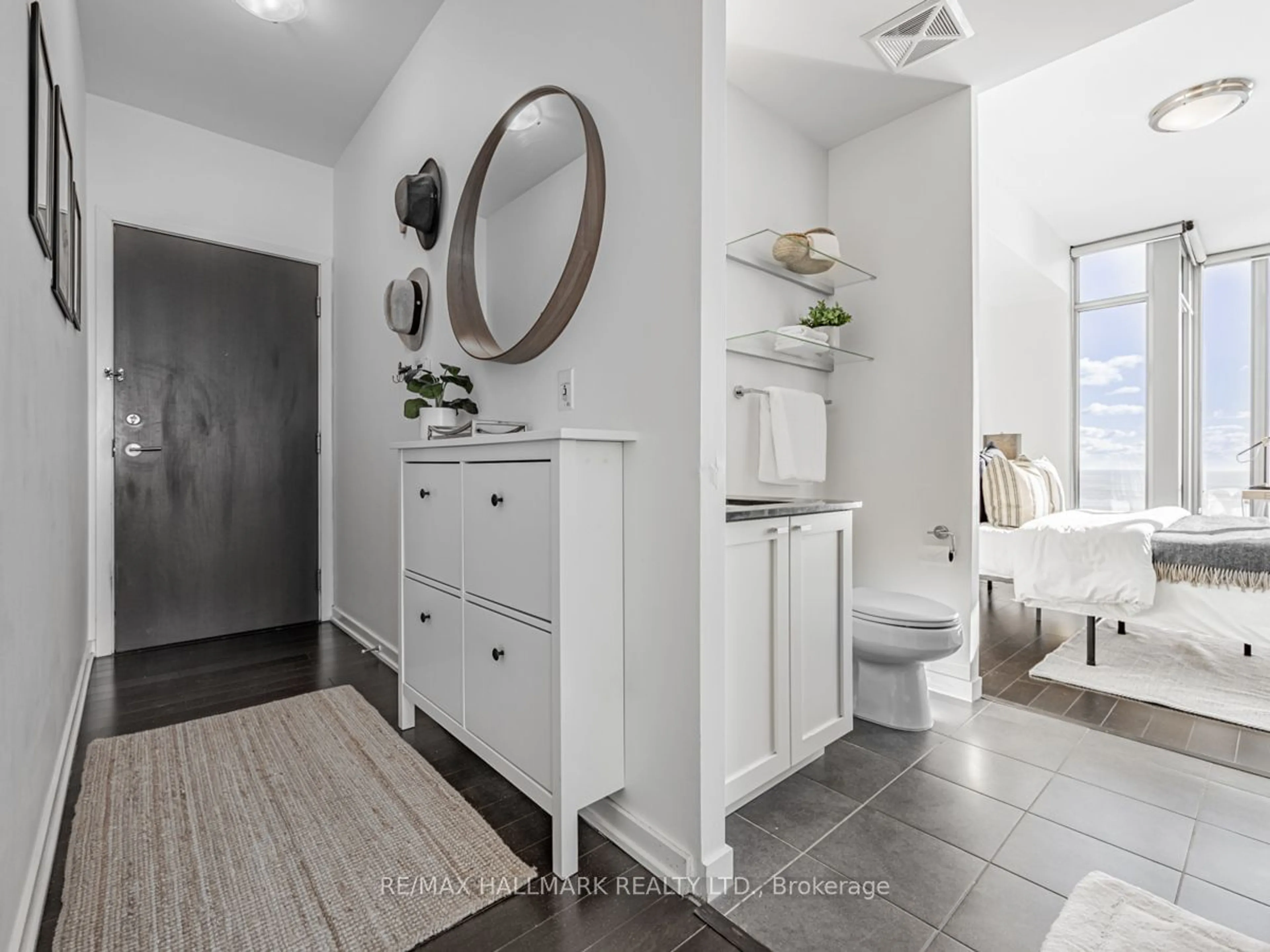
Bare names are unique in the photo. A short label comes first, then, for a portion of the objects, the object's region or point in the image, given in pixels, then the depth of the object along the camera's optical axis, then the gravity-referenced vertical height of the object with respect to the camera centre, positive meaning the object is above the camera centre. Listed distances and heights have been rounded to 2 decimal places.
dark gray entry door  2.96 +0.17
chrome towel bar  2.28 +0.31
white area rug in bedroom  2.20 -0.87
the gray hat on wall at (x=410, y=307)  2.51 +0.71
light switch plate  1.67 +0.23
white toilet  1.94 -0.60
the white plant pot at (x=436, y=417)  2.12 +0.20
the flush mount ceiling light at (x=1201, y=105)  2.64 +1.70
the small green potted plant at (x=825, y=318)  2.50 +0.65
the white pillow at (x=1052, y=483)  3.70 -0.08
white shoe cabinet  1.31 -0.35
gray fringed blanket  2.33 -0.36
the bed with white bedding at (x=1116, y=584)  2.38 -0.51
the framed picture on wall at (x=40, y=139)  1.26 +0.76
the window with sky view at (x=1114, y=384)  4.78 +0.71
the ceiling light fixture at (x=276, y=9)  2.26 +1.80
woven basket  2.36 +0.89
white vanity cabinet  1.47 -0.48
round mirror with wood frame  1.54 +0.65
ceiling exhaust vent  1.93 +1.51
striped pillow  3.17 -0.13
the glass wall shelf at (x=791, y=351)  2.29 +0.51
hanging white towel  2.33 +0.14
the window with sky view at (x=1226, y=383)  4.88 +0.73
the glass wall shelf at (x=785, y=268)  2.32 +0.87
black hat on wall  2.37 +1.10
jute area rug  1.14 -0.88
